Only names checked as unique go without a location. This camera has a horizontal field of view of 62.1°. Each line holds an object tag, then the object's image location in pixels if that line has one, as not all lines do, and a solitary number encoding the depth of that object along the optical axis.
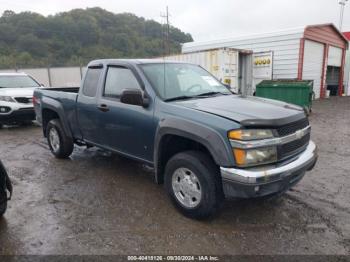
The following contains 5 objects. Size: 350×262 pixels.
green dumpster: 11.10
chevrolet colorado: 2.84
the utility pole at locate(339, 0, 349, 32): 34.52
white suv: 8.48
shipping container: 12.39
